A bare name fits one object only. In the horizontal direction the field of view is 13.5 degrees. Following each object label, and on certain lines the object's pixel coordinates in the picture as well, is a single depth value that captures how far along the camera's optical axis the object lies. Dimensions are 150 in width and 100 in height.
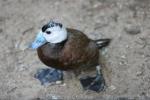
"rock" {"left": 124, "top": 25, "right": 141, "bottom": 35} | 4.90
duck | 4.02
